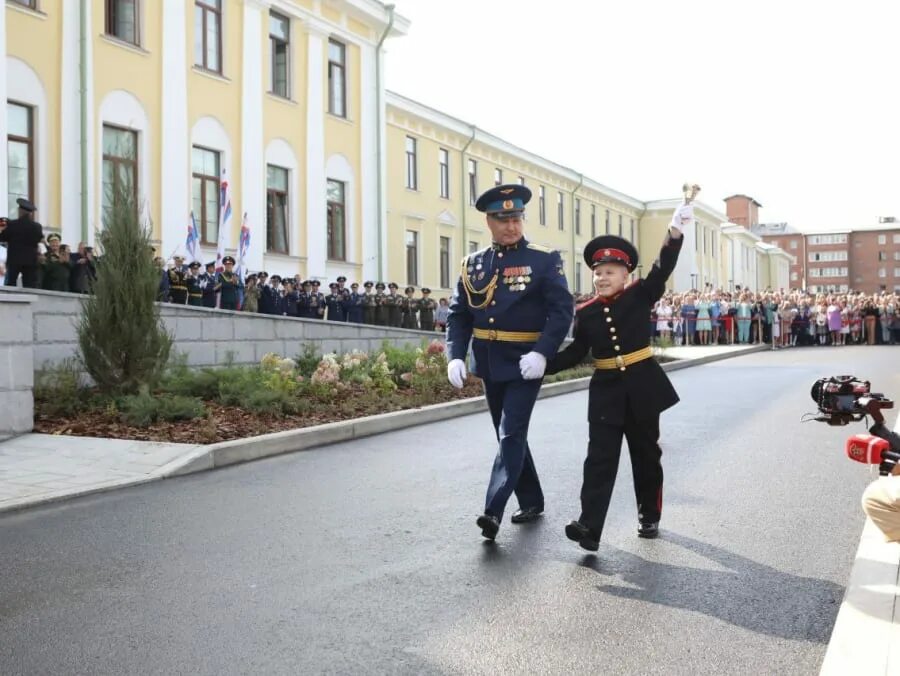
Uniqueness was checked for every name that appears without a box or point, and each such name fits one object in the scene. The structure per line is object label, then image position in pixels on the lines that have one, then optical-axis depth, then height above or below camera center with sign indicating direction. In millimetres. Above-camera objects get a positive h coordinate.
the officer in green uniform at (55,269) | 15062 +1106
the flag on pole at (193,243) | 19938 +1978
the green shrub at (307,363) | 13219 -374
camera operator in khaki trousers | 3518 -641
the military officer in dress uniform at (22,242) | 13812 +1409
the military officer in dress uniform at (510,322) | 5363 +74
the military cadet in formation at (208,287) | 18391 +973
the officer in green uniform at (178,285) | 17359 +955
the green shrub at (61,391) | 10188 -593
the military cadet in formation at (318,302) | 21891 +793
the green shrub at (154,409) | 9656 -741
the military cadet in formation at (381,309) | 24938 +712
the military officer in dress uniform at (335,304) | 22953 +783
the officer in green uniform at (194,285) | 17859 +984
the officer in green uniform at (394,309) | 25281 +728
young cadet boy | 5114 -243
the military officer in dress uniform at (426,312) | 27172 +682
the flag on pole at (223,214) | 21266 +2803
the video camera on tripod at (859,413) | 3572 -313
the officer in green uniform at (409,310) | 26016 +710
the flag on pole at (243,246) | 21047 +2052
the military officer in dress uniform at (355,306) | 23516 +754
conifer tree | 10367 +330
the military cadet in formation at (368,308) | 24375 +727
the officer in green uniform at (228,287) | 18672 +993
